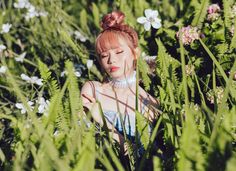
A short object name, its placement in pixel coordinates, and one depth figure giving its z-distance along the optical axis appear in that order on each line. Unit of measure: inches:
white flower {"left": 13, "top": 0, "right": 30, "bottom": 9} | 133.4
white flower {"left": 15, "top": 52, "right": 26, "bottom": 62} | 119.0
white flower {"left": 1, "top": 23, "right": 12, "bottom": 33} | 124.2
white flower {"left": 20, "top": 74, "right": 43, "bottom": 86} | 96.9
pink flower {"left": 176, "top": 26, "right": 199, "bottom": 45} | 98.1
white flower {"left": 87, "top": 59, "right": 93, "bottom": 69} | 103.0
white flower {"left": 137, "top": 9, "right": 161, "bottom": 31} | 102.2
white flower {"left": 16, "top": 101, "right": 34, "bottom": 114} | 89.6
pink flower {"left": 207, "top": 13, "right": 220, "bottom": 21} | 102.2
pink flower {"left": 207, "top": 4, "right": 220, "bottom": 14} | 104.4
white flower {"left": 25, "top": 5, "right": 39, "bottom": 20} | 132.5
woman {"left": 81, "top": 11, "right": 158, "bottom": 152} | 86.9
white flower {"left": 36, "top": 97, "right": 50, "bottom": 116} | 86.5
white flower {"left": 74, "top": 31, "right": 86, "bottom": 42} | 128.4
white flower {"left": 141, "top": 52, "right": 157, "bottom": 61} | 102.8
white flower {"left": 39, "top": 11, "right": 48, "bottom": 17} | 132.8
